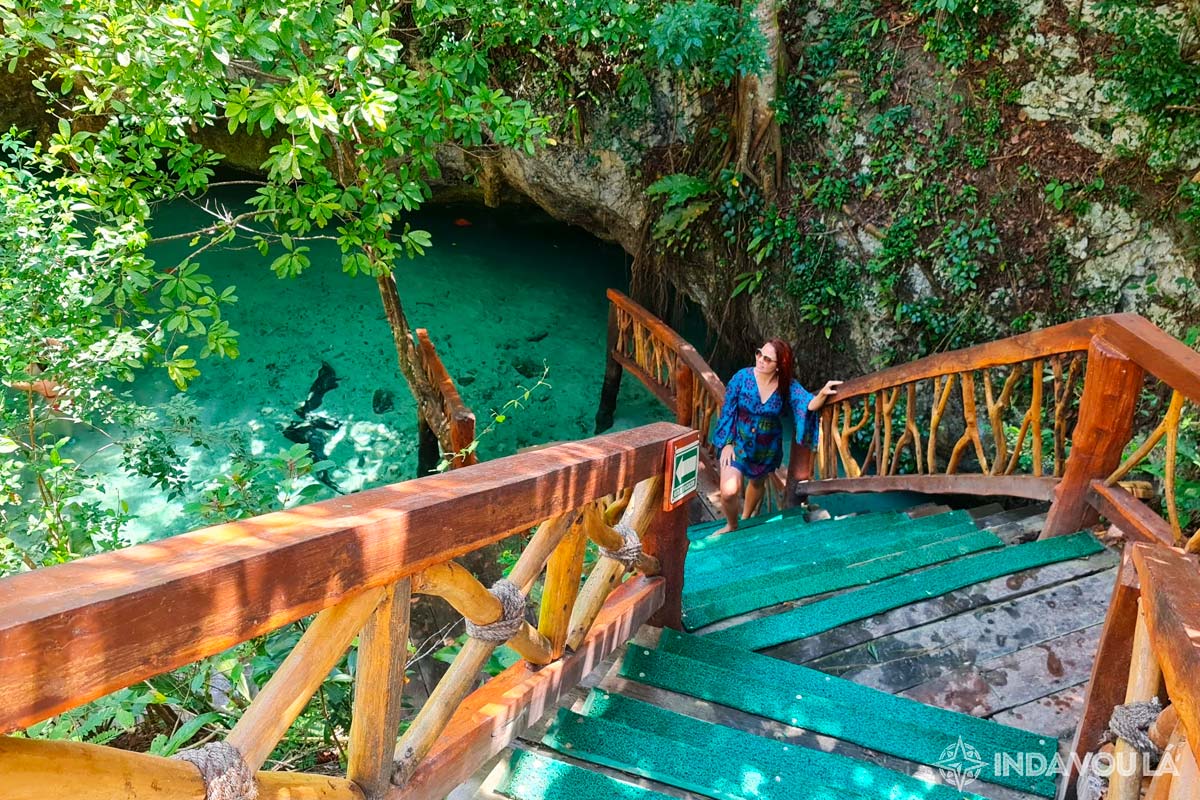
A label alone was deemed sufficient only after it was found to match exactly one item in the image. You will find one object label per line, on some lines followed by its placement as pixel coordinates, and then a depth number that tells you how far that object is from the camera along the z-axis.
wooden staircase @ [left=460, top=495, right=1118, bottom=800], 2.25
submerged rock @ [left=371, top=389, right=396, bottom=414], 9.24
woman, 4.93
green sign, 2.58
